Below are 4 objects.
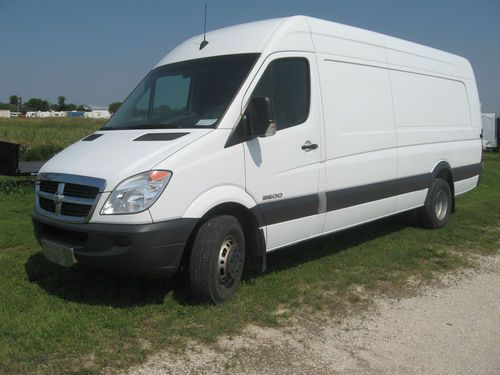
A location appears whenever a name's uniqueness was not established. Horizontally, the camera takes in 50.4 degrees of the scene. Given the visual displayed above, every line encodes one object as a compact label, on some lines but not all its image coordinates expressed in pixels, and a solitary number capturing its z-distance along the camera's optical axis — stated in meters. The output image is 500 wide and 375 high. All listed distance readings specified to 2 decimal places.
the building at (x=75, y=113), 83.26
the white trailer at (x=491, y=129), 36.00
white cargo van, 4.20
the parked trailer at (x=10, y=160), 11.09
